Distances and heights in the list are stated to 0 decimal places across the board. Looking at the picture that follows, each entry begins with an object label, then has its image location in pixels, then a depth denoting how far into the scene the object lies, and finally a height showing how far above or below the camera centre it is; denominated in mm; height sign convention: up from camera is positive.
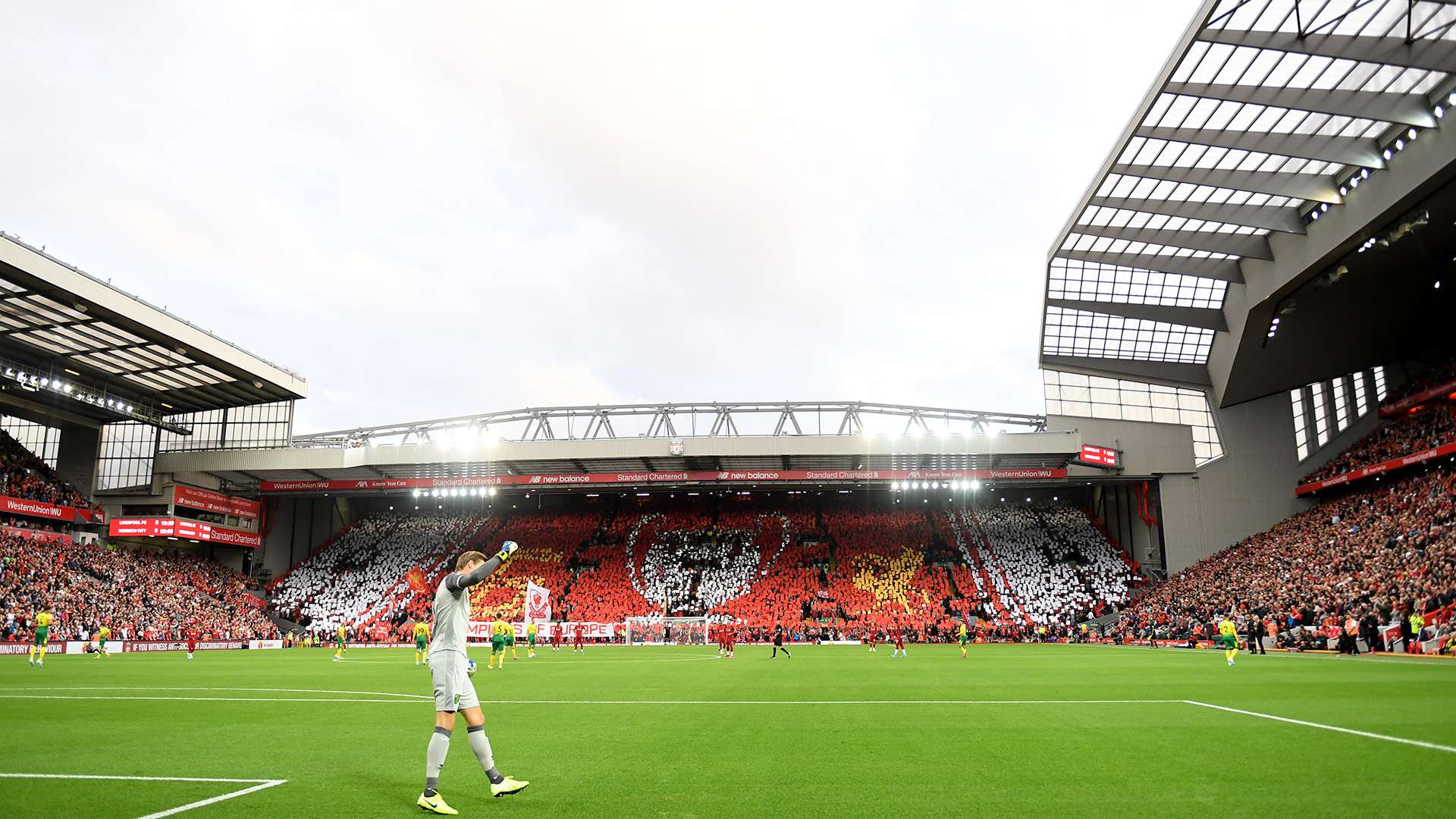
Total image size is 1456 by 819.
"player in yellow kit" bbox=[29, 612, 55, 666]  27769 -2168
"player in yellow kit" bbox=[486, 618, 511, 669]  28889 -2384
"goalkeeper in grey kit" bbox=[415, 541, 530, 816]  6652 -866
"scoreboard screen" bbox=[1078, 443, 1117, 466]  53531 +6684
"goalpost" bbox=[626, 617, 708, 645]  50906 -4020
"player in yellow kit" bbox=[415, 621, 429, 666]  32750 -3157
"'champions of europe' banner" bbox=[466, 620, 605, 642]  50812 -3947
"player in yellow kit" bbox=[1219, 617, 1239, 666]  24453 -2131
